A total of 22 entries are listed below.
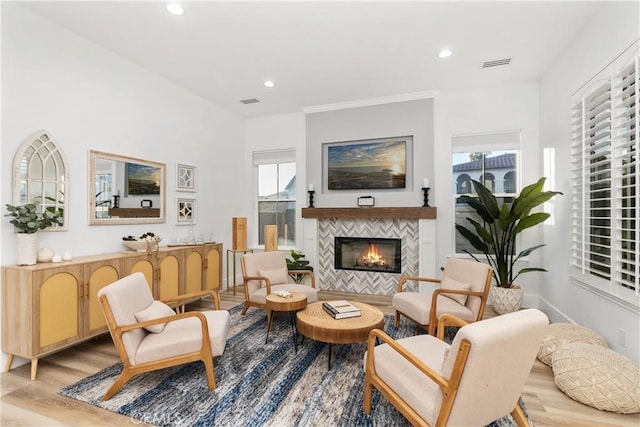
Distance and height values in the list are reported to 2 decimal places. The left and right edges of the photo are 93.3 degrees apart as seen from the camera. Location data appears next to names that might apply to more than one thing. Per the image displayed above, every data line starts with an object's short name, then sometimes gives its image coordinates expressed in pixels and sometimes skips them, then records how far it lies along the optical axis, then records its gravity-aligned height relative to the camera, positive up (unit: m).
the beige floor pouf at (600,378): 2.05 -1.18
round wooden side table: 3.00 -0.91
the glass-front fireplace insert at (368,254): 4.99 -0.69
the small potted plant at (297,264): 4.85 -0.82
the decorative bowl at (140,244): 3.51 -0.36
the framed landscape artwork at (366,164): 4.91 +0.83
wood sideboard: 2.42 -0.74
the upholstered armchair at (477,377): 1.39 -0.80
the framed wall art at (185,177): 4.42 +0.55
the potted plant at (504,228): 3.54 -0.19
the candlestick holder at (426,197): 4.62 +0.25
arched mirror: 2.66 +0.37
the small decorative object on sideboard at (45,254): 2.69 -0.36
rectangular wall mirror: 3.33 +0.29
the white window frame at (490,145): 4.38 +1.02
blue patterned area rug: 1.97 -1.33
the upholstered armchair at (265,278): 3.61 -0.81
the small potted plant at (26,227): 2.51 -0.11
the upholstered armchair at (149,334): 2.13 -0.93
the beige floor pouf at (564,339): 2.63 -1.12
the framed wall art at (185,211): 4.41 +0.04
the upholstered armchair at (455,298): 2.93 -0.90
